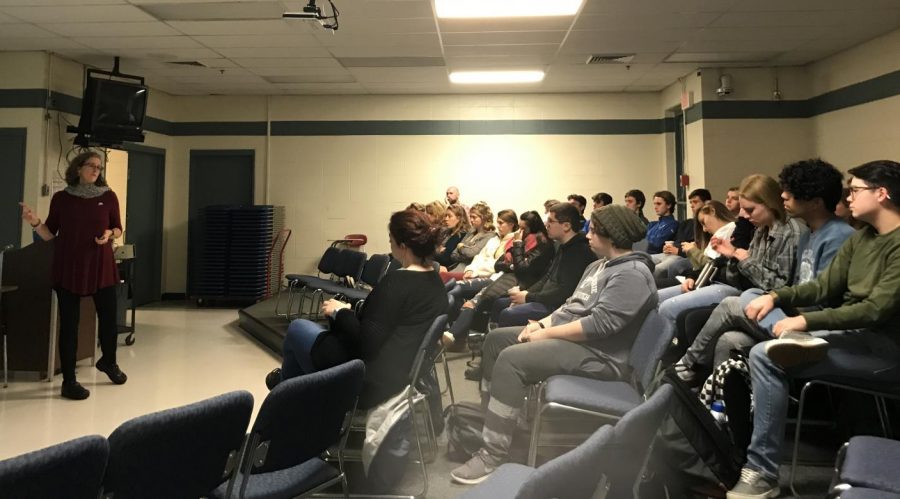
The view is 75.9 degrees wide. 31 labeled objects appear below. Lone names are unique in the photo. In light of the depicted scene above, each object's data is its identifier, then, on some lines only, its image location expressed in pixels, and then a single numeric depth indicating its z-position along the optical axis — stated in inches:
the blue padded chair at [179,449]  49.4
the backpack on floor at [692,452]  89.7
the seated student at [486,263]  208.7
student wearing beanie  100.0
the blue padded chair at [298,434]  63.1
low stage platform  212.3
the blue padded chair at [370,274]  214.2
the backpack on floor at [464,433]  110.4
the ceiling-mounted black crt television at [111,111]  241.3
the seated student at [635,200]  263.3
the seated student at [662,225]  235.0
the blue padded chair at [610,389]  87.6
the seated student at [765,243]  118.1
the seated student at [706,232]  162.4
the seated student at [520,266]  177.8
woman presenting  154.2
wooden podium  166.1
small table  155.6
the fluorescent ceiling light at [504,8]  198.4
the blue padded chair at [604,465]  41.7
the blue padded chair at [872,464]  60.2
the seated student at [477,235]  243.8
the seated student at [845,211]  141.8
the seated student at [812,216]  106.3
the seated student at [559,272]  156.0
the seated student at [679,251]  199.0
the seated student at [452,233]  269.4
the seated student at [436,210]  264.1
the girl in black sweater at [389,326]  98.1
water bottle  106.2
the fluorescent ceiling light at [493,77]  290.0
